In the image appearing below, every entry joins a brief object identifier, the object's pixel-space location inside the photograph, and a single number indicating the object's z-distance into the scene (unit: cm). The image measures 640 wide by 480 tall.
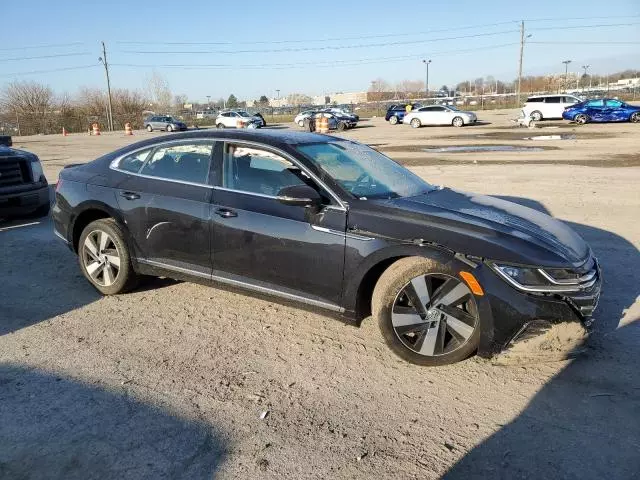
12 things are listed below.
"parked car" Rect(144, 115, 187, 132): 4494
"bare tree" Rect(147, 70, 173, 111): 9200
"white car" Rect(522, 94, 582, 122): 3603
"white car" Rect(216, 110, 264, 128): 4191
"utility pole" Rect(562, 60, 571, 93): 10688
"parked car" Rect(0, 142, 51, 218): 769
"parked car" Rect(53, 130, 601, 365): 345
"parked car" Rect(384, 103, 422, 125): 4488
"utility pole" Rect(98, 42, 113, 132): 6164
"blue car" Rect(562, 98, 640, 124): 3316
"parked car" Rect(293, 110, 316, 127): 4357
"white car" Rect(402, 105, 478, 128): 3703
